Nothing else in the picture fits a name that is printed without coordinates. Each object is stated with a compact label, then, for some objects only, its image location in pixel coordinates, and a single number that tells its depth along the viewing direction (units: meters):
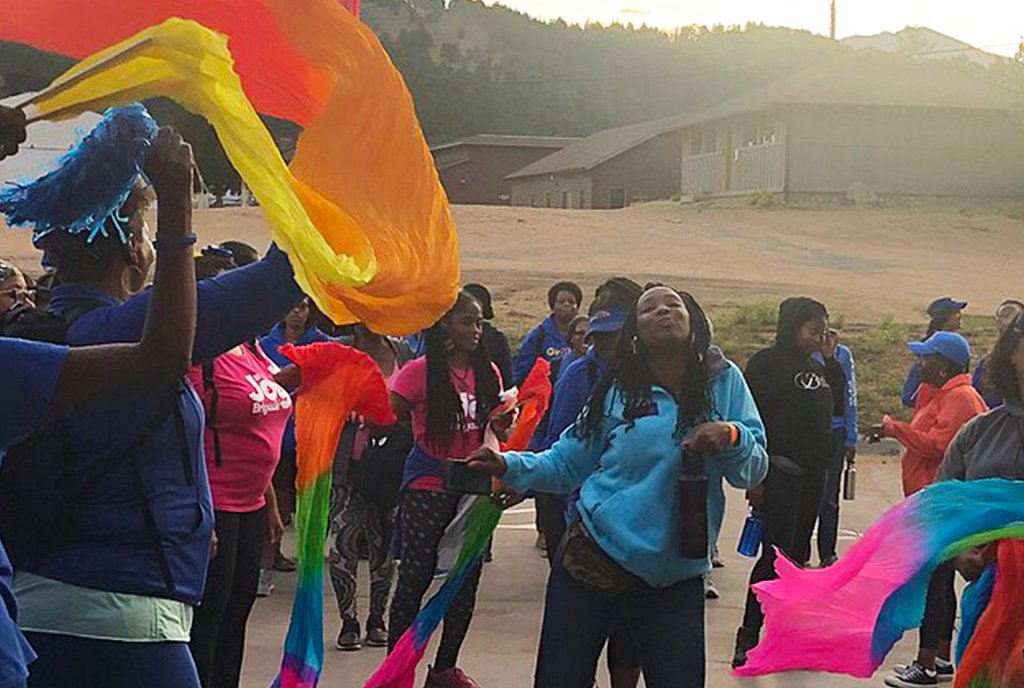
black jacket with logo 7.15
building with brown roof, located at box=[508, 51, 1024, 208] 45.88
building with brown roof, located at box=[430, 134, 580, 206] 71.75
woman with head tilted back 4.39
